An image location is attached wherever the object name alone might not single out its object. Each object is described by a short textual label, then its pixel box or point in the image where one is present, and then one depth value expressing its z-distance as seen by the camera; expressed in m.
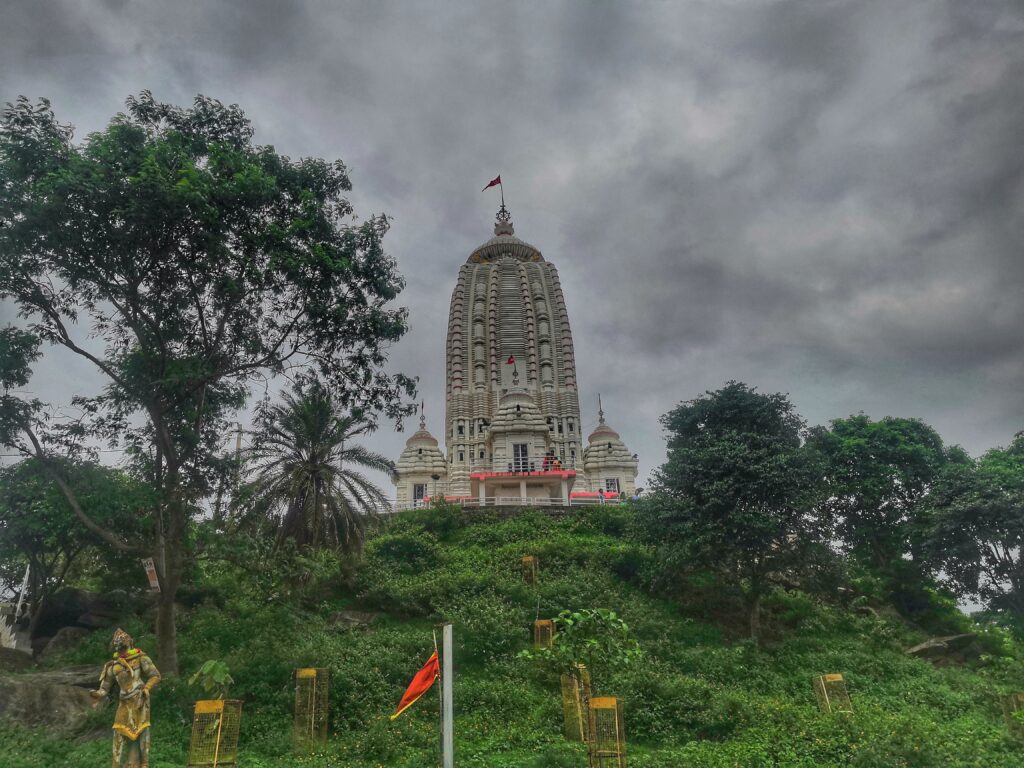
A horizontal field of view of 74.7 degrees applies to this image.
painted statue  10.41
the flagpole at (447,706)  8.33
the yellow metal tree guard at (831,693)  15.97
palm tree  22.28
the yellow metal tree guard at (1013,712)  14.00
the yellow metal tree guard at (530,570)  24.72
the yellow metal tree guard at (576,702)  14.12
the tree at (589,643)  13.43
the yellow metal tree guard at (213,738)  11.70
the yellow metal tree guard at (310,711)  14.05
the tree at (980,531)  25.06
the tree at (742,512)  22.22
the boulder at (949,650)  23.08
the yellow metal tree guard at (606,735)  11.62
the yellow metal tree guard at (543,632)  19.55
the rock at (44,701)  14.21
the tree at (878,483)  29.88
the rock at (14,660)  17.55
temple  45.91
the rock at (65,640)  19.62
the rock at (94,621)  21.27
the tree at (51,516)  16.47
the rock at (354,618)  22.34
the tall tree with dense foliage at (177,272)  14.31
